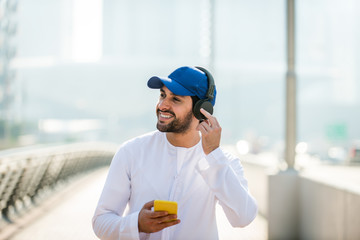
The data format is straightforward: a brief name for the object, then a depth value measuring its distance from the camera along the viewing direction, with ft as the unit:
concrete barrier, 13.52
